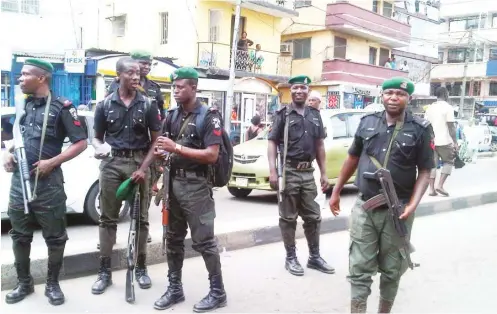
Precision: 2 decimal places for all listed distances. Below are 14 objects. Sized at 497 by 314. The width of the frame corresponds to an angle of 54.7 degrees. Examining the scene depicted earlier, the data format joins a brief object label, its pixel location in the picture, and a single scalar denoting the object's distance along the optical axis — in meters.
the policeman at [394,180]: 3.28
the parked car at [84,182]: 5.83
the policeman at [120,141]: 3.92
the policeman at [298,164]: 4.66
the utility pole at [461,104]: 31.77
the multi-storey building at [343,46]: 24.84
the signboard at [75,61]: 13.16
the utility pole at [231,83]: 14.05
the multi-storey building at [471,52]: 39.66
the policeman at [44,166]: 3.53
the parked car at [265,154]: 8.23
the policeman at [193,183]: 3.55
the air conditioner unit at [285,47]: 26.48
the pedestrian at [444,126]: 8.25
